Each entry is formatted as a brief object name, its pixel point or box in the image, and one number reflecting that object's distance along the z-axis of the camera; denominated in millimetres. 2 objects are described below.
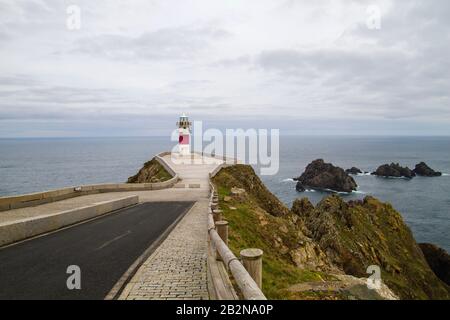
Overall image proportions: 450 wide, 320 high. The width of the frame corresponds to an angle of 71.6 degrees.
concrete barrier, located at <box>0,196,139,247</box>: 10820
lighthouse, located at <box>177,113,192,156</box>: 58625
